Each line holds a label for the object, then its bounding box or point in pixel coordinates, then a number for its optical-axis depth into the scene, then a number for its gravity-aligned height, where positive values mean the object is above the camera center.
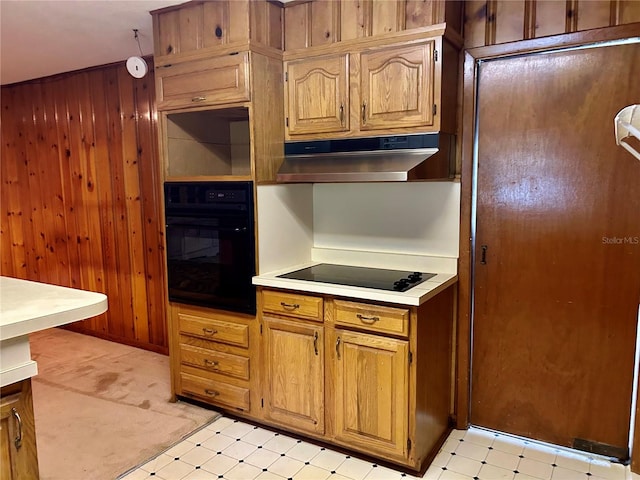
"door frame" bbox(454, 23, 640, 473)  2.31 +0.00
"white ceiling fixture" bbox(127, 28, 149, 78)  3.12 +0.79
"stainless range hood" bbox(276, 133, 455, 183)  2.34 +0.13
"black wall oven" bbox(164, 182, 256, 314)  2.68 -0.34
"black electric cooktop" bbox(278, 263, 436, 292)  2.46 -0.52
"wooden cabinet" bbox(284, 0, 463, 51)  2.33 +0.85
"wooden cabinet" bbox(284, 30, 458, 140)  2.35 +0.49
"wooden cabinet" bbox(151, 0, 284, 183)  2.57 +0.63
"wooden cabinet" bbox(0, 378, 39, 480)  1.53 -0.79
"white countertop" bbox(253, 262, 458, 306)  2.22 -0.52
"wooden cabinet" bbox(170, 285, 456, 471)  2.32 -0.99
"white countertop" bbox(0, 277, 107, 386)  1.44 -0.40
